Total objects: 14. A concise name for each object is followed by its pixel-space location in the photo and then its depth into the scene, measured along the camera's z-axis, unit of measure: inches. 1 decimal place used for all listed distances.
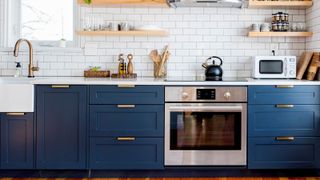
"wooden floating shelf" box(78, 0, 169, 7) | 167.0
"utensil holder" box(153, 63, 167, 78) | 173.3
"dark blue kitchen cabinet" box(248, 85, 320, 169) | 151.9
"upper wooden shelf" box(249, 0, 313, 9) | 166.4
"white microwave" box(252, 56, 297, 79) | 166.9
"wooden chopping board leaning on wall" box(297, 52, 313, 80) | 164.9
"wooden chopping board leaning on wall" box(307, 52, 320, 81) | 158.7
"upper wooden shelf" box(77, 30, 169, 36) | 168.2
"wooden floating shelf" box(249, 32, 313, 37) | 168.6
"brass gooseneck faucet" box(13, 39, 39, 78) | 166.8
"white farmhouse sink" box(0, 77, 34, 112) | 148.9
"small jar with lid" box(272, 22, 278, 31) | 171.3
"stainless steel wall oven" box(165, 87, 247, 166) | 151.6
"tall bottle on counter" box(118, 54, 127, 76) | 174.9
